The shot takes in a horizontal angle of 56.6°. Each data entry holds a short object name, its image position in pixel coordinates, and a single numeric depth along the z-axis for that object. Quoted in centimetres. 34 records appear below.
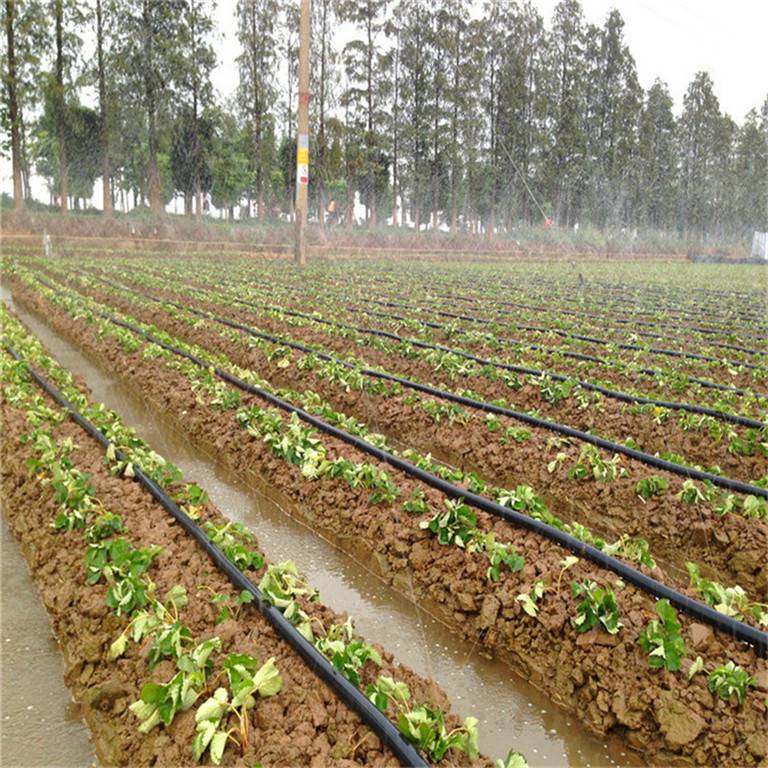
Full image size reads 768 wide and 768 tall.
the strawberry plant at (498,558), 425
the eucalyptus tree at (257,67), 4341
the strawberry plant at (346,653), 324
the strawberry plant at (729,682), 328
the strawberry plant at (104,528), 438
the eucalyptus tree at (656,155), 6266
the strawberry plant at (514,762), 276
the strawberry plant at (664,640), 343
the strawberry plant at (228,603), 358
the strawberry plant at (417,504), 504
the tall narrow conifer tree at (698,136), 6894
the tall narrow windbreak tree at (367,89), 4631
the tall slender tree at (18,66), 3291
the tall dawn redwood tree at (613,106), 5834
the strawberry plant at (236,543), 417
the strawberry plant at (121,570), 369
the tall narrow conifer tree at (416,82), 4897
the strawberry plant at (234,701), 277
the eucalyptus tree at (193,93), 3847
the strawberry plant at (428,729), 283
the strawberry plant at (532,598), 391
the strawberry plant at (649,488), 548
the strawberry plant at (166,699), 297
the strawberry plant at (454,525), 462
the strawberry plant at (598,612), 369
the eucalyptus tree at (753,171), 7325
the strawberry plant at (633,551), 423
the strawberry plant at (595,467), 576
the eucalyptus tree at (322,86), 4366
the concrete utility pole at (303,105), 2194
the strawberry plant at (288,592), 362
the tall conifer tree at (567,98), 5584
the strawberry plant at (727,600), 374
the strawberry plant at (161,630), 328
